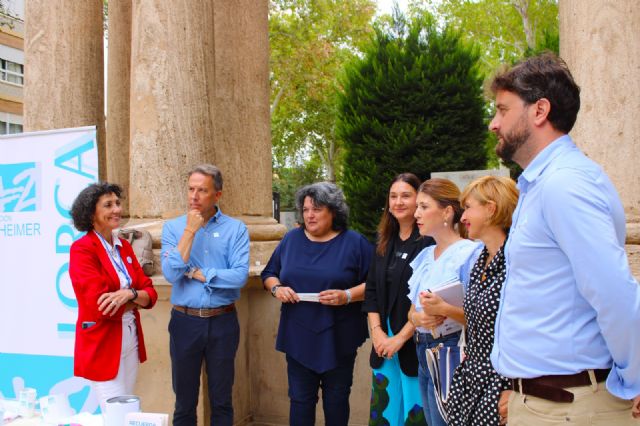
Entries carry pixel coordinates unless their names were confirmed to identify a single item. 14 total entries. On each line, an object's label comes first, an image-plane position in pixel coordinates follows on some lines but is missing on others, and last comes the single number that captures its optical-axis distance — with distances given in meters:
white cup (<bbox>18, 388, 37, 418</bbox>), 3.31
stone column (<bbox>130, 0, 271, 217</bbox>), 5.45
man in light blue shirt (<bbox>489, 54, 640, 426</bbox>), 1.93
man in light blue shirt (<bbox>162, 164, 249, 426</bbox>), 4.41
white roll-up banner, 4.93
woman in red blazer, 4.08
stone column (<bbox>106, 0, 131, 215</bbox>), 8.47
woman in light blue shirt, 3.48
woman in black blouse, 3.93
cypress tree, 14.28
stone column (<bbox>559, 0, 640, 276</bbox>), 4.62
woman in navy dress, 4.32
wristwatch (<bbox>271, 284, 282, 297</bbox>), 4.43
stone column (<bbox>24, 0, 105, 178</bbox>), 6.21
